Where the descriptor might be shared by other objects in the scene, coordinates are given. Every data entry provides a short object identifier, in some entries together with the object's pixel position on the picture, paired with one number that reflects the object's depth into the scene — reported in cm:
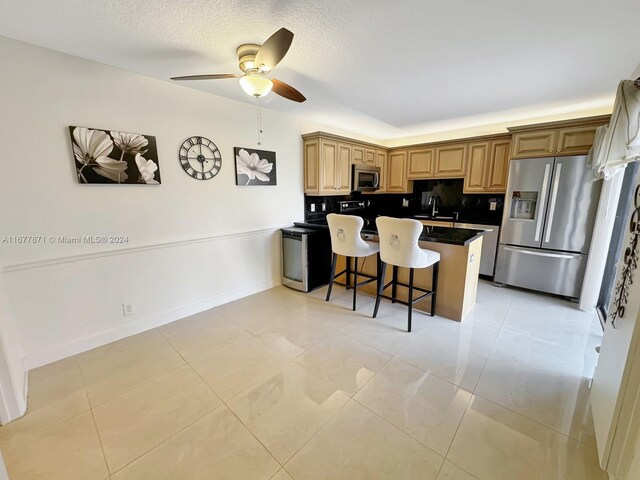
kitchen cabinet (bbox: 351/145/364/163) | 427
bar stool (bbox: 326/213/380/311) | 286
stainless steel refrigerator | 306
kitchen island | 272
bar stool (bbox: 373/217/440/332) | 243
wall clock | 270
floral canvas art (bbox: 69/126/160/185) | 210
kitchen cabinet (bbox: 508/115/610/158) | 298
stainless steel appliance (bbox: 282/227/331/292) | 350
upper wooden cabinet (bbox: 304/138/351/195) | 375
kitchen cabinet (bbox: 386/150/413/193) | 493
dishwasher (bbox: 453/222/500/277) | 386
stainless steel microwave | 436
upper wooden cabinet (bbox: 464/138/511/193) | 382
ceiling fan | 159
